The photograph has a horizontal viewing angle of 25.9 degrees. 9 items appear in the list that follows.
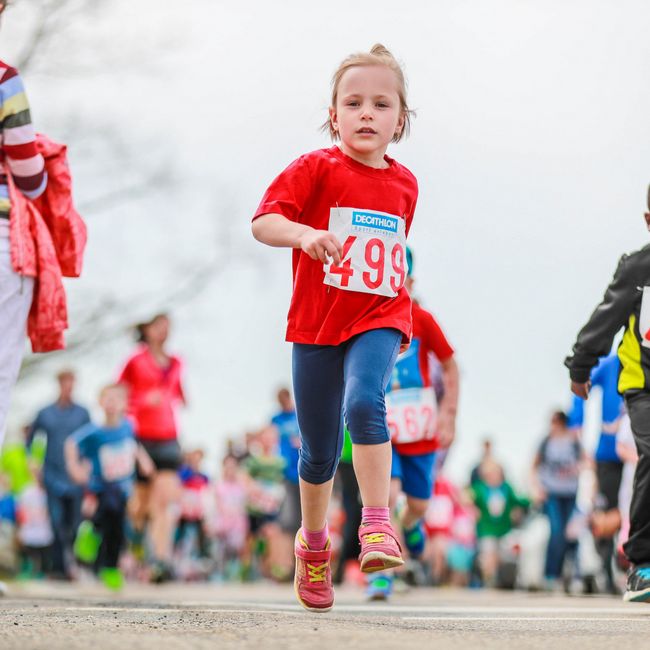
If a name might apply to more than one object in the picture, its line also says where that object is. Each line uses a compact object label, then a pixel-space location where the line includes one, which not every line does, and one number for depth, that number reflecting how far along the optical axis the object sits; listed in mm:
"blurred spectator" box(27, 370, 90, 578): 14211
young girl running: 4797
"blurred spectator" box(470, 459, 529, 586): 18406
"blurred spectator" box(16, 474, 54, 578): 19422
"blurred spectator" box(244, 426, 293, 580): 17406
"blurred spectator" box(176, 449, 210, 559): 20844
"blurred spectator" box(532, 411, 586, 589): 13664
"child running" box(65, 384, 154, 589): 11508
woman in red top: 11953
